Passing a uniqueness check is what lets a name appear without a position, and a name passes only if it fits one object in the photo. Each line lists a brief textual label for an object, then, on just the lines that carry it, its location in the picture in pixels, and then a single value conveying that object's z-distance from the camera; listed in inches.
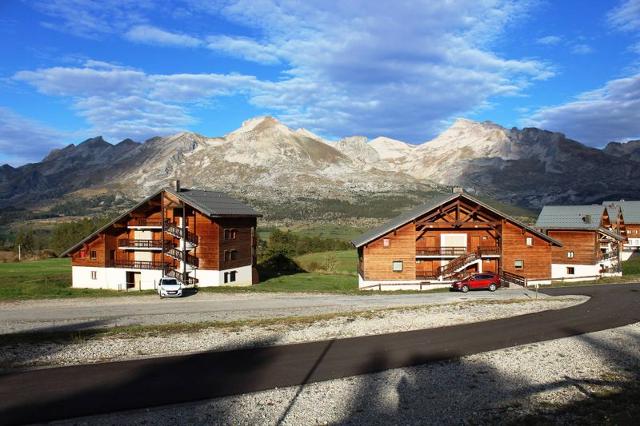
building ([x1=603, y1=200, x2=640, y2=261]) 3853.3
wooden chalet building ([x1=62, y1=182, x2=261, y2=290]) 2055.9
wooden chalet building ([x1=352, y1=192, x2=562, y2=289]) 2001.7
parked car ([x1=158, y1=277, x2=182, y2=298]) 1690.5
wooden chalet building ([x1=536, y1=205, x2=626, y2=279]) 2464.3
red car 1786.4
